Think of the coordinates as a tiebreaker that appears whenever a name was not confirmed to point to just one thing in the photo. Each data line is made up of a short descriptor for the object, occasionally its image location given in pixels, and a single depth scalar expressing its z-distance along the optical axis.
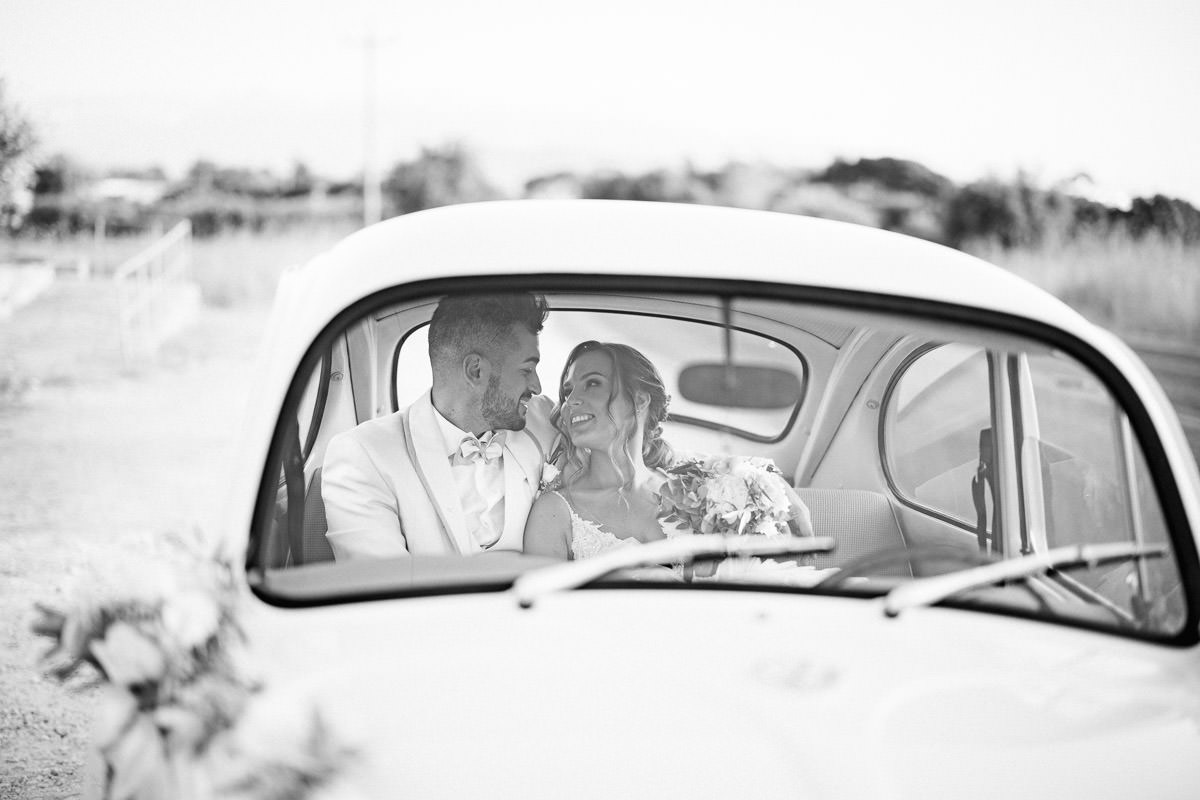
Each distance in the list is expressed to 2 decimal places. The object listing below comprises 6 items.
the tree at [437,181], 32.00
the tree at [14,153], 13.94
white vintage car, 1.53
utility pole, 29.50
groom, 2.16
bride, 2.38
